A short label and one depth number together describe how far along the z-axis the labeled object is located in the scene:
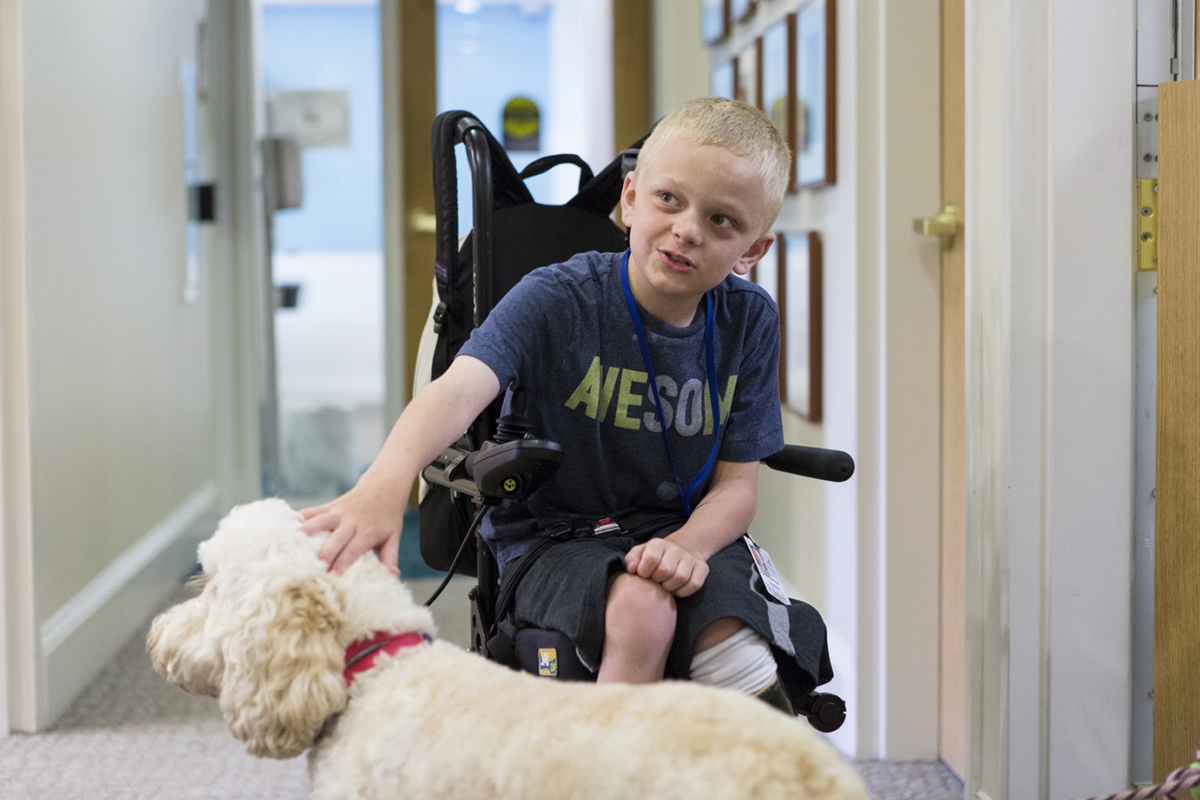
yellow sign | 5.13
